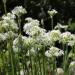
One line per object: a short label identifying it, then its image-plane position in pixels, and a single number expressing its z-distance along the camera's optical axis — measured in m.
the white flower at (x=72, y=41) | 2.66
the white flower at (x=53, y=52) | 2.47
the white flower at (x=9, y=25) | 2.39
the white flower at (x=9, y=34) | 2.45
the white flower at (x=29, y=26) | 2.44
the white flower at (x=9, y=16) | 2.44
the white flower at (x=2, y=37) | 2.47
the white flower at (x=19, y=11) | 2.58
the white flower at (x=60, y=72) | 3.55
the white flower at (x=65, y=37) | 2.54
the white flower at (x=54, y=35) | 2.52
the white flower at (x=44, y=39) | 2.43
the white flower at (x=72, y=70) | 3.55
